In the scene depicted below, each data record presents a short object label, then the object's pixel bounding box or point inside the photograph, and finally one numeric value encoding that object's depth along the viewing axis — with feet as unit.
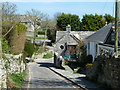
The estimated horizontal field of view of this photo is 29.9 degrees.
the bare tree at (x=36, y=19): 205.36
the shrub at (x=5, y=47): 61.38
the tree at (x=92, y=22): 214.90
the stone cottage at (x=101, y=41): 74.08
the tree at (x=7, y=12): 72.41
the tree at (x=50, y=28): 225.35
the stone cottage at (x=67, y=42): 132.26
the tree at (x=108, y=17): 219.34
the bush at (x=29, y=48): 149.81
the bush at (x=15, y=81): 38.55
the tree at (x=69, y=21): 224.33
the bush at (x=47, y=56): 184.51
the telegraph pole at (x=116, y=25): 47.89
